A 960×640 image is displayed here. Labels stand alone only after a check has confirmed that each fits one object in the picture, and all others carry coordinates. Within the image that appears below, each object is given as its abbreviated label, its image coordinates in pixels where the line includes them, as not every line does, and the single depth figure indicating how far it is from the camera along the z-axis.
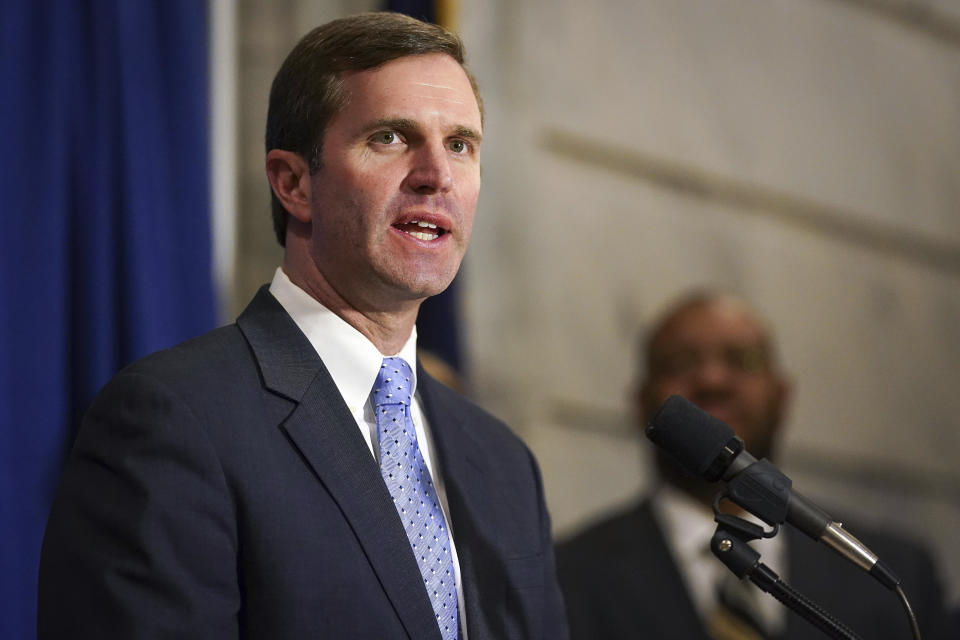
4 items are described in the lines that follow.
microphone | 4.93
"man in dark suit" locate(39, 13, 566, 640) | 4.82
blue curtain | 5.50
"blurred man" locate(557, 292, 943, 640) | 5.91
